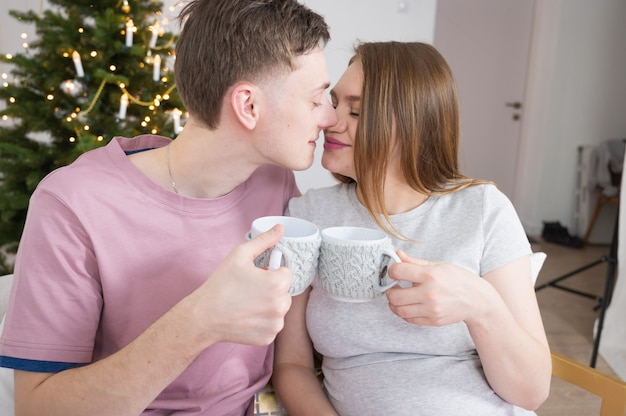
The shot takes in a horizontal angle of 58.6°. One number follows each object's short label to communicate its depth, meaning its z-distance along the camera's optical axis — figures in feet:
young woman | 3.43
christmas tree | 7.11
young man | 2.72
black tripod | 8.31
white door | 15.92
